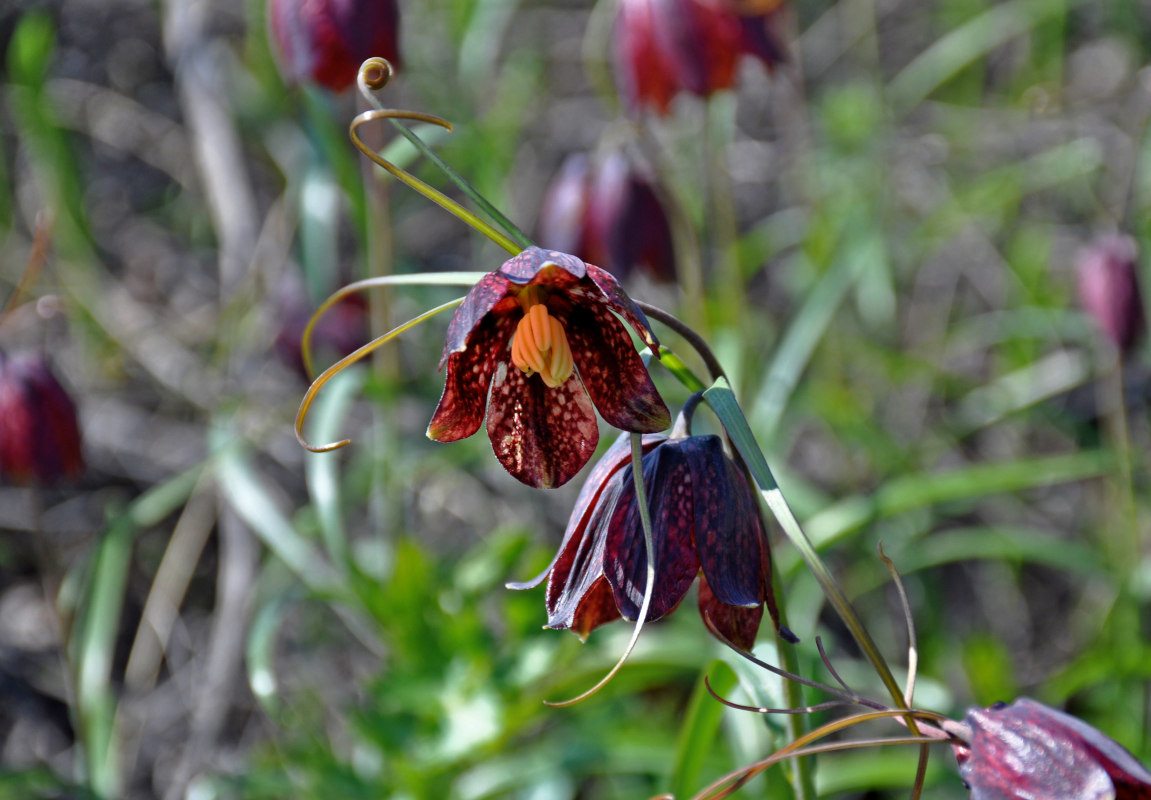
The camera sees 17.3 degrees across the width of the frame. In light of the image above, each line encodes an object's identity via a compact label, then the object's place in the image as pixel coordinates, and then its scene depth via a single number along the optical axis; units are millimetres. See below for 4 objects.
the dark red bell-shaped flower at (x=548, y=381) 508
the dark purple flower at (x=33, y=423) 638
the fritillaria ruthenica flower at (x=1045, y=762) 512
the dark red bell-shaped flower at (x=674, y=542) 513
